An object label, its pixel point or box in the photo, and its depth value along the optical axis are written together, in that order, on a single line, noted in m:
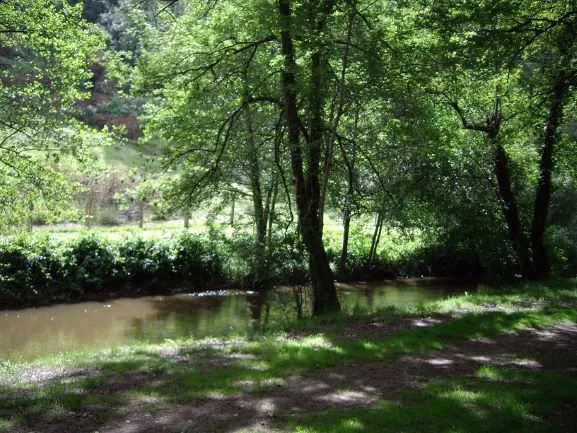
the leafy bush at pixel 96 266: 16.41
